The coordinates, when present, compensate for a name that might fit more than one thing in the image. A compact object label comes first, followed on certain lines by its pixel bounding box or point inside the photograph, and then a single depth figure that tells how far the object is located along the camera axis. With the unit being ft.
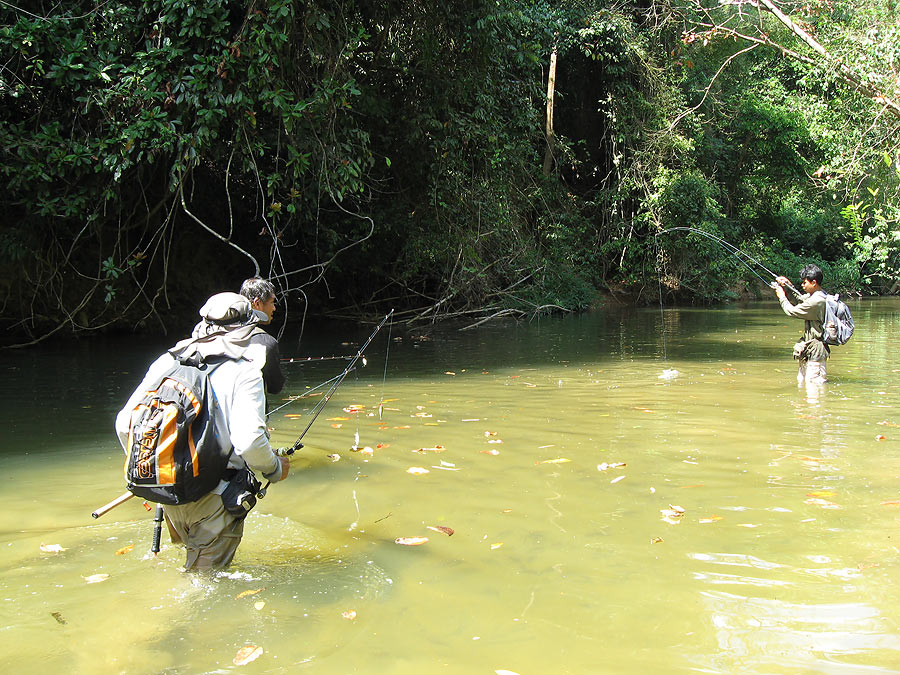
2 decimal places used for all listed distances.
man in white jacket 11.84
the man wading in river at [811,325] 29.68
